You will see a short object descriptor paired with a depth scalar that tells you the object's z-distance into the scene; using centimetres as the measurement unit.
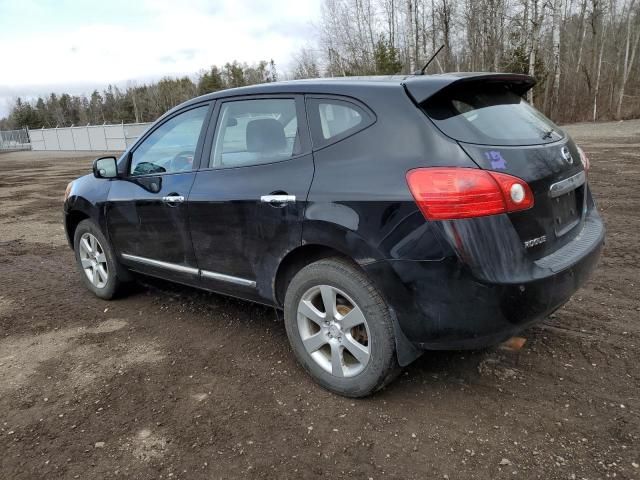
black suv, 239
